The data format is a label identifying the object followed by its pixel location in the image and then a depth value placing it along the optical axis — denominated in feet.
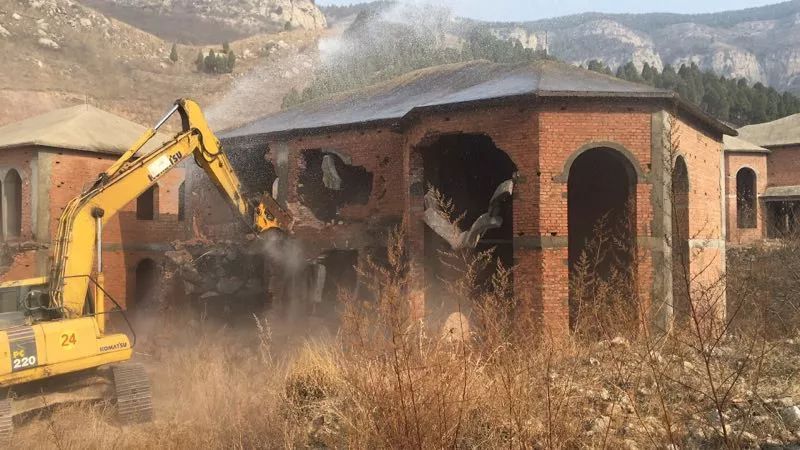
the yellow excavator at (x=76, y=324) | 29.84
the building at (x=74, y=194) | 59.16
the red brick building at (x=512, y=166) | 39.99
